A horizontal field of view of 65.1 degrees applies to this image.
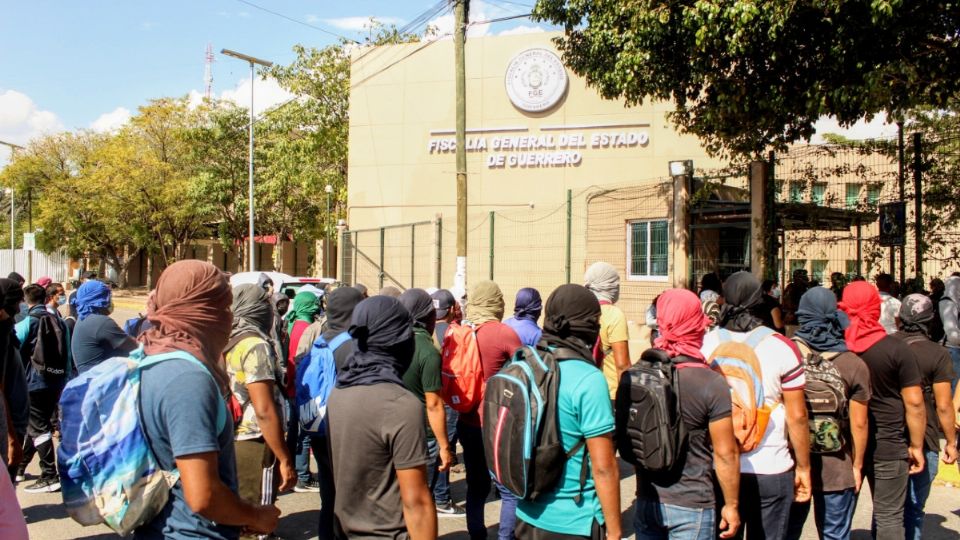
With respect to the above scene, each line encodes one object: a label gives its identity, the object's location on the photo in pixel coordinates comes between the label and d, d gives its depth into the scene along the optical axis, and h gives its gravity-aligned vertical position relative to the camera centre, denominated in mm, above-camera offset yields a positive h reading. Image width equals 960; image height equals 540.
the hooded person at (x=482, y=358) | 5270 -651
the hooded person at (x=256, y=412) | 4168 -801
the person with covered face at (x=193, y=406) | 2439 -446
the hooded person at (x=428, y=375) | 4871 -685
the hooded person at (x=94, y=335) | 5652 -491
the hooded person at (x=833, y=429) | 4215 -916
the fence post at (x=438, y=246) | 16530 +519
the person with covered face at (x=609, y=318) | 5875 -394
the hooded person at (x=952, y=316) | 8156 -536
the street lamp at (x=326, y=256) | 31230 +579
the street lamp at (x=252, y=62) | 25658 +7350
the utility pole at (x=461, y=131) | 13094 +2429
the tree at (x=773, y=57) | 8055 +2532
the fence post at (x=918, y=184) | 11078 +1220
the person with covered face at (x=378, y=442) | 3035 -705
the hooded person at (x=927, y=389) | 4762 -782
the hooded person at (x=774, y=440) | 3902 -898
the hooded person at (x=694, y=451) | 3502 -863
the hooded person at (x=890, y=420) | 4578 -938
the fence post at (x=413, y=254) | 17439 +352
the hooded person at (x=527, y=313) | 5609 -336
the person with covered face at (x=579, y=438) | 3186 -724
